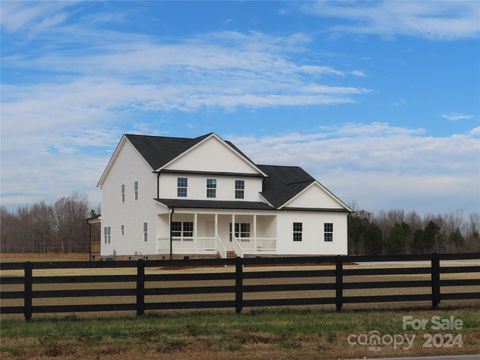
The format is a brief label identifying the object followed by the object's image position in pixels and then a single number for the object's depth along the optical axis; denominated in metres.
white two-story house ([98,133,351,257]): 45.19
